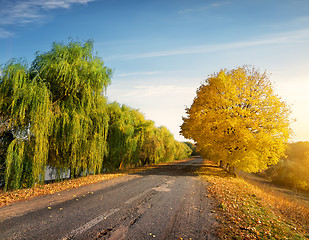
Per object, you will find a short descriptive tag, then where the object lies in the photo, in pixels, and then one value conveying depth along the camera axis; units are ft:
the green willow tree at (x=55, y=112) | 29.07
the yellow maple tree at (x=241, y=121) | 46.09
